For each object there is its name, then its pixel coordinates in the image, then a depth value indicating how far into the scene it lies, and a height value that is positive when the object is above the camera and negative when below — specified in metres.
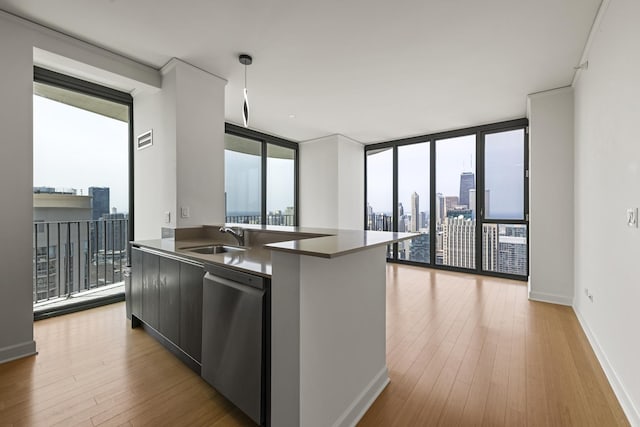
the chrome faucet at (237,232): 2.49 -0.18
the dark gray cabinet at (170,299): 1.91 -0.67
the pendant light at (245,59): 2.88 +1.59
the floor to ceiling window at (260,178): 5.15 +0.70
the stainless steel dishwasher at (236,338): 1.39 -0.68
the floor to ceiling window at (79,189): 3.09 +0.28
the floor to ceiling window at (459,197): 4.71 +0.30
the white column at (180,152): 3.03 +0.68
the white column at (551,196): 3.48 +0.21
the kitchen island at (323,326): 1.23 -0.57
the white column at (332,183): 5.91 +0.65
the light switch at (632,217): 1.58 -0.03
